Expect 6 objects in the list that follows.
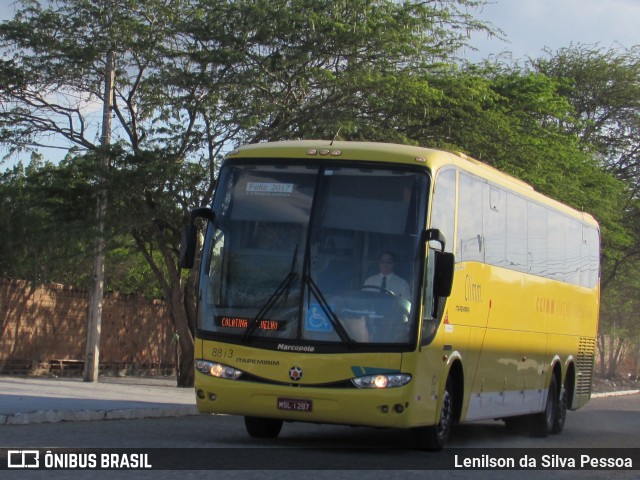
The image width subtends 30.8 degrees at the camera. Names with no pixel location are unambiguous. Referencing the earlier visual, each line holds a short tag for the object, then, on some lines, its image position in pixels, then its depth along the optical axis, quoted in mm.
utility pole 24406
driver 12664
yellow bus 12508
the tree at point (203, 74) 24094
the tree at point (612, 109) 42625
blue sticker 12562
